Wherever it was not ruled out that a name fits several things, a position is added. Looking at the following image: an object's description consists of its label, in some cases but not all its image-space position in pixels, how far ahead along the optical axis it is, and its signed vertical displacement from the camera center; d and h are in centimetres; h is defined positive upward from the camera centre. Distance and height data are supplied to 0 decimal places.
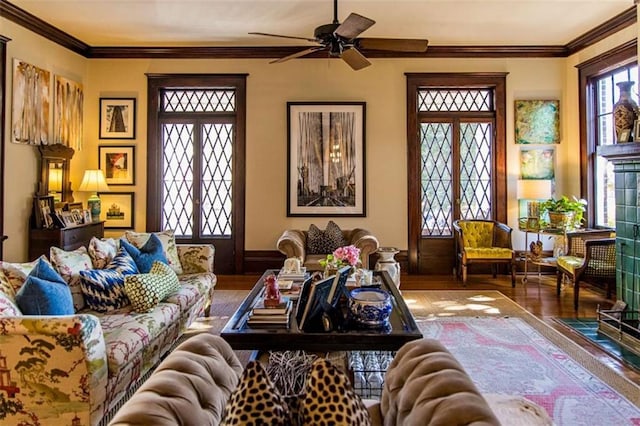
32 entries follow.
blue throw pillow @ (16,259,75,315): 215 -38
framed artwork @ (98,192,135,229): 608 +19
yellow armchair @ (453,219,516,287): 534 -30
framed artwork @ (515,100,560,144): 601 +145
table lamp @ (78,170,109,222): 541 +46
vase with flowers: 318 -28
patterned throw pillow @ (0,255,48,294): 233 -30
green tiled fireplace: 352 +4
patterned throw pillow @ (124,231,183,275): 379 -19
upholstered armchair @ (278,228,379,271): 490 -30
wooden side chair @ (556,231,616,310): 430 -44
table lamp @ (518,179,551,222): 551 +44
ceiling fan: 343 +155
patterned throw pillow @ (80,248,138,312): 279 -45
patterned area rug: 243 -100
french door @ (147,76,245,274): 609 +73
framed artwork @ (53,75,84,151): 537 +144
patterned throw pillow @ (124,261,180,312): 281 -46
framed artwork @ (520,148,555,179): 601 +85
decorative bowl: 229 -48
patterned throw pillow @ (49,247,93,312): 280 -32
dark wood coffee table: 218 -61
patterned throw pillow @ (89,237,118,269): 320 -24
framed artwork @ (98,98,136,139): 605 +150
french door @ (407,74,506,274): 604 +80
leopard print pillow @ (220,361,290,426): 88 -39
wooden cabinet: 475 -20
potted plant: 522 +12
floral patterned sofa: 192 -69
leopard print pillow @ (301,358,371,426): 92 -40
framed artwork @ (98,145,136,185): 607 +85
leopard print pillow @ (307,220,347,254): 534 -23
